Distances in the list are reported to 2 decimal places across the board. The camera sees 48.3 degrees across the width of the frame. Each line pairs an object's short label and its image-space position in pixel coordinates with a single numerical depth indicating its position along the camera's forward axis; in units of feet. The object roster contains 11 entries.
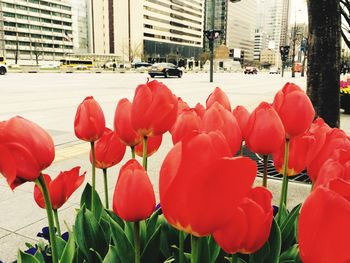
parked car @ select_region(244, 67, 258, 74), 220.70
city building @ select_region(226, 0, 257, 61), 499.10
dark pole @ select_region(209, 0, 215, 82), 80.89
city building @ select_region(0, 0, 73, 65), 335.26
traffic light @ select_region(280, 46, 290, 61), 131.64
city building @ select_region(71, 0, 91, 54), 390.21
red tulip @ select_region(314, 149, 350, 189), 2.13
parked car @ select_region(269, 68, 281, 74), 259.31
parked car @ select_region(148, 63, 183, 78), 108.78
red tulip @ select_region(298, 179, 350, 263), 1.62
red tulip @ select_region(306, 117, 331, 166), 3.24
